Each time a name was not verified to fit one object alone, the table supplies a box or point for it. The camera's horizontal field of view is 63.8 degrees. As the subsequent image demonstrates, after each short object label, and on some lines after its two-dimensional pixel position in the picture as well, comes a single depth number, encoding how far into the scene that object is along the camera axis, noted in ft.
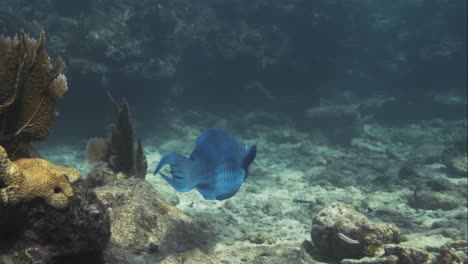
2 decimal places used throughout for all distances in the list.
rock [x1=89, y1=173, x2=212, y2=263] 10.29
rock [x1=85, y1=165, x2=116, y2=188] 15.24
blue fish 8.90
